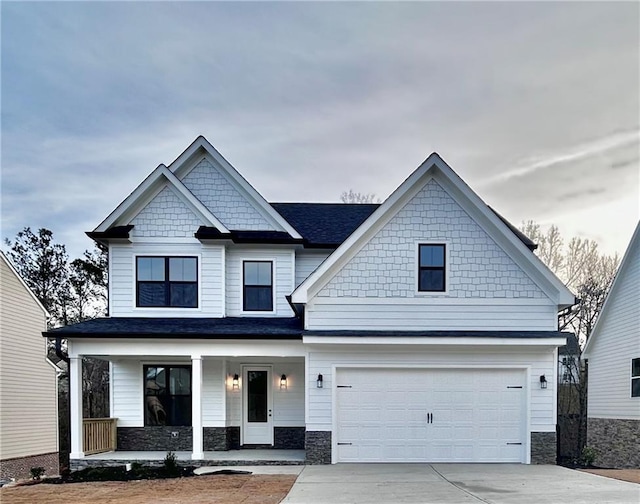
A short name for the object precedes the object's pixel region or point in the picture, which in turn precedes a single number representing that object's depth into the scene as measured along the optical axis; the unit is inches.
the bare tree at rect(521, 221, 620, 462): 956.0
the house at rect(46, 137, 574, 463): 451.8
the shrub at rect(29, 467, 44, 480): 437.9
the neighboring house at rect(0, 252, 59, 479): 627.2
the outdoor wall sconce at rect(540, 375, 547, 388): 452.1
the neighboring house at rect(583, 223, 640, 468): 605.3
